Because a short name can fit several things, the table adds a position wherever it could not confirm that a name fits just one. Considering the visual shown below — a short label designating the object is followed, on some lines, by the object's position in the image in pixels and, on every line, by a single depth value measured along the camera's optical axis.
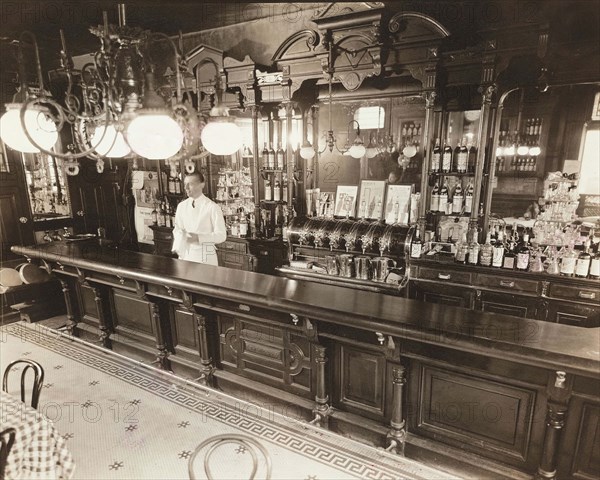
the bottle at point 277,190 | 5.97
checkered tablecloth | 2.15
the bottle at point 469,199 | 4.77
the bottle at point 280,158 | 5.95
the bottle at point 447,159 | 4.73
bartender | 4.91
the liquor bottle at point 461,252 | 4.51
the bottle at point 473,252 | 4.41
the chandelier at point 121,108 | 2.20
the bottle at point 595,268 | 3.90
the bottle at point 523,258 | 4.20
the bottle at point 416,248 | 4.69
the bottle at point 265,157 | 6.02
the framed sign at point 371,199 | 5.34
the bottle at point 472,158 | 4.71
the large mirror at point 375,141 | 5.29
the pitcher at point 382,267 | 4.77
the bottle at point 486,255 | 4.35
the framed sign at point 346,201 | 5.49
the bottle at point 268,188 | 6.06
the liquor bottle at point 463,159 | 4.63
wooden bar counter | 2.35
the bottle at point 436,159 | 4.77
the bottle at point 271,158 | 6.01
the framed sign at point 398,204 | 5.12
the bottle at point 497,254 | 4.29
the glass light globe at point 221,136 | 2.74
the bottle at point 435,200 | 4.85
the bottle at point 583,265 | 3.94
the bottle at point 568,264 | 3.96
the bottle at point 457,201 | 4.77
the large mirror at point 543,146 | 6.55
